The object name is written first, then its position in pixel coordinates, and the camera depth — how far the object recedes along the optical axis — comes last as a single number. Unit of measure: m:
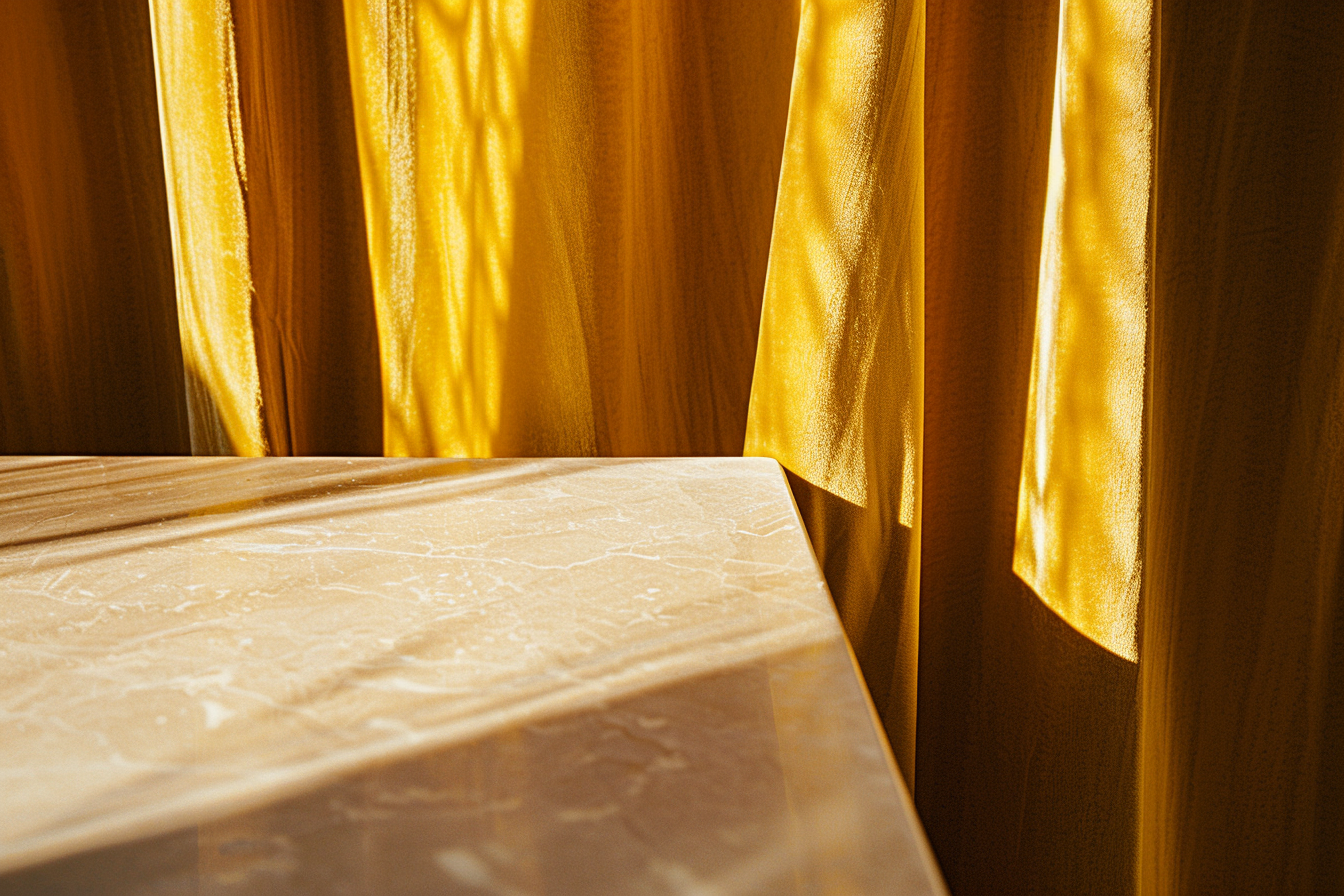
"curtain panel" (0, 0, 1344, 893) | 0.71
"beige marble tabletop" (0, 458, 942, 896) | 0.24
